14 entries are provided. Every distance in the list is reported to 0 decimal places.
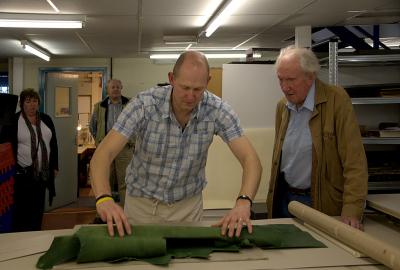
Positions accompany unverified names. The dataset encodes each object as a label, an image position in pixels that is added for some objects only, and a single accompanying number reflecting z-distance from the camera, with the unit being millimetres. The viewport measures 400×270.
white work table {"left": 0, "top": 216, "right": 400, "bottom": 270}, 1157
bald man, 1623
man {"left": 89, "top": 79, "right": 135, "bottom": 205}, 4875
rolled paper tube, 1111
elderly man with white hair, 1846
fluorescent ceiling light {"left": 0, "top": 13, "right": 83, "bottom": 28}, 3992
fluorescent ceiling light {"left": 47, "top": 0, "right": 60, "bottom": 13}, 3510
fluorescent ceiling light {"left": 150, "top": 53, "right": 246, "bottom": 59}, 7176
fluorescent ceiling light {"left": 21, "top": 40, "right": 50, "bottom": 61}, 5513
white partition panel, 4250
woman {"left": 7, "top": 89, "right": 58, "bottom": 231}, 3855
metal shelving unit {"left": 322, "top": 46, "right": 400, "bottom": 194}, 3082
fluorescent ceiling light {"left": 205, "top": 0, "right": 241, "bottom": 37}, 3580
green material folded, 1159
